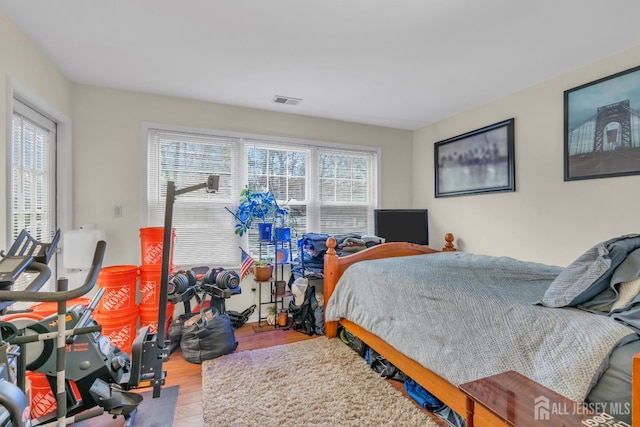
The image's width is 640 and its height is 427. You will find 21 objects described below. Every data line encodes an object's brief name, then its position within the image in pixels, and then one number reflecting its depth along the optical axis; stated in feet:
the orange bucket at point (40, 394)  5.34
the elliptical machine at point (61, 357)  3.43
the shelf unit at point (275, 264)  10.40
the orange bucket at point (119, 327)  7.79
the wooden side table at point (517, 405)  2.84
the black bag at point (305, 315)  9.80
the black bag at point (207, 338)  7.95
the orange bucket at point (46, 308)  5.75
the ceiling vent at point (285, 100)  10.02
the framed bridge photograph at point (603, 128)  7.00
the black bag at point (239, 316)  10.03
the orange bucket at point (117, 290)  7.78
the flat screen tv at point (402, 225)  11.78
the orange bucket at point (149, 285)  8.48
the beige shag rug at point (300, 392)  5.59
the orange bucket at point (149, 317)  8.48
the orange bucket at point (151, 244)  8.55
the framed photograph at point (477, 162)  9.91
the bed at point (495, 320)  3.49
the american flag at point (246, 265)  10.12
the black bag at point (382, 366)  7.02
